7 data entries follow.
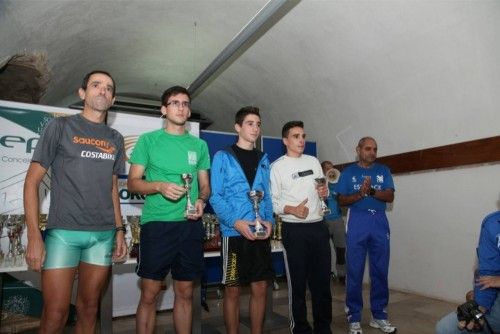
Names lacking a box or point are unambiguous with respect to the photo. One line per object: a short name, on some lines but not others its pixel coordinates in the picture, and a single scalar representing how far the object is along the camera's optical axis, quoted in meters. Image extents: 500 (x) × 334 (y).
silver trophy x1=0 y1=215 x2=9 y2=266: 3.06
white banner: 3.36
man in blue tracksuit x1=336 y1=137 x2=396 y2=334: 3.27
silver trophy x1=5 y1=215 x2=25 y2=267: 2.82
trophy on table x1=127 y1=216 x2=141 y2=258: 3.02
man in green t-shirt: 2.22
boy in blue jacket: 2.44
